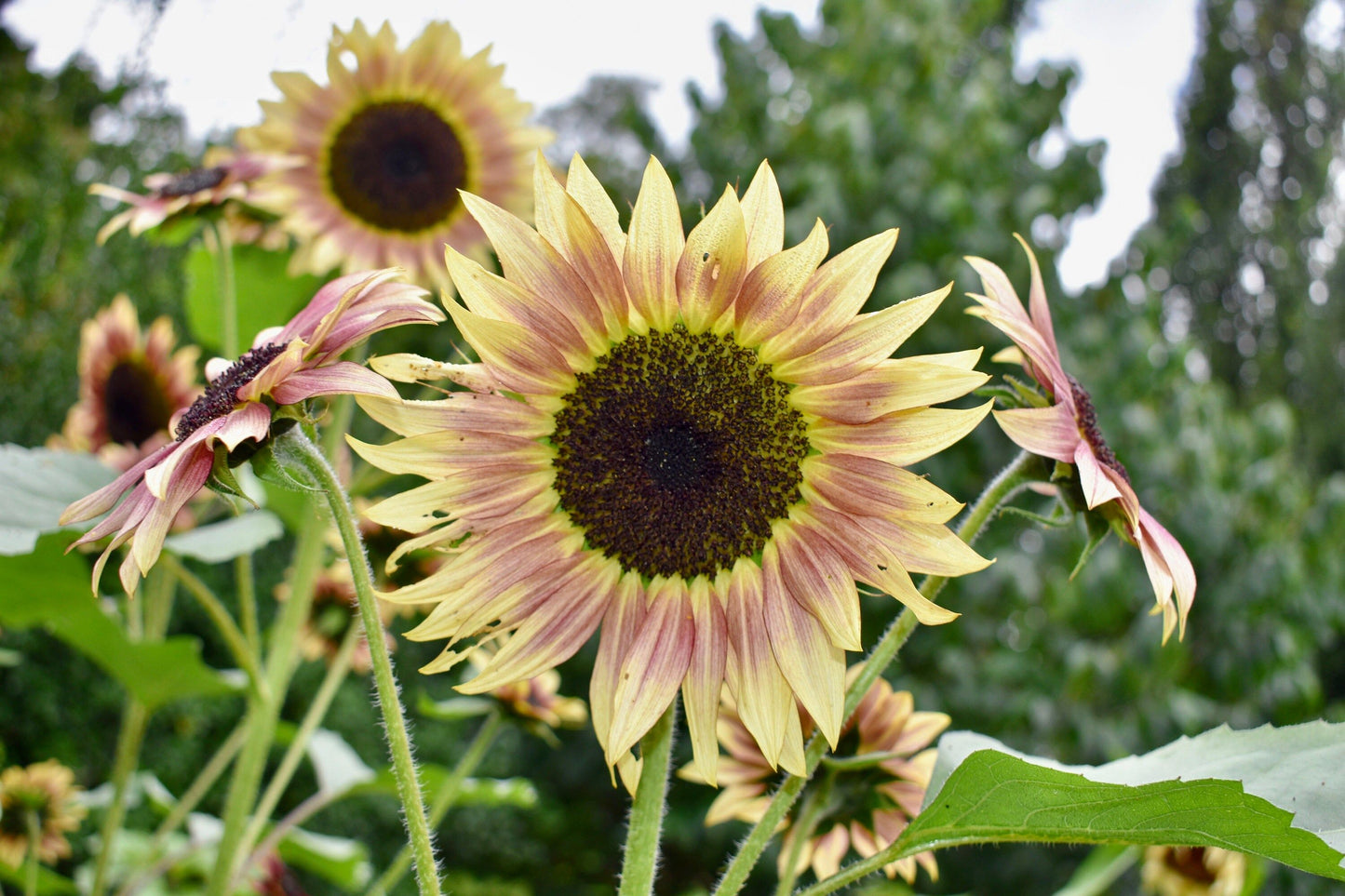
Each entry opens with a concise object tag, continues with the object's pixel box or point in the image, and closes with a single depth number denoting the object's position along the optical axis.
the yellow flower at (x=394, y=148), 1.10
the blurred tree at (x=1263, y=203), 9.46
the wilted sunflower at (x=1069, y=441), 0.45
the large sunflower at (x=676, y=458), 0.44
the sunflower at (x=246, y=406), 0.41
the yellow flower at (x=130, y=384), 1.42
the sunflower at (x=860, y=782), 0.60
